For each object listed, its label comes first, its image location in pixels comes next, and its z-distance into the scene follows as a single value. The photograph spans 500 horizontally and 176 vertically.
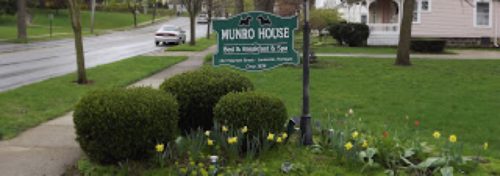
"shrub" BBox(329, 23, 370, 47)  33.41
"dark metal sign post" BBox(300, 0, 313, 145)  6.31
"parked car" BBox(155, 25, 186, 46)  38.09
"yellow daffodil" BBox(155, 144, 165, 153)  5.29
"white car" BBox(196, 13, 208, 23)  84.66
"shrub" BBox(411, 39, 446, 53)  28.77
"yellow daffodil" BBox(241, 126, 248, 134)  5.54
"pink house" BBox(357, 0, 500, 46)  34.66
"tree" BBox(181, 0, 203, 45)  34.03
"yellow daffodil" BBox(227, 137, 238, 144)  5.41
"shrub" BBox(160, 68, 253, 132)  6.71
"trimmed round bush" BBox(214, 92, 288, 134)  5.76
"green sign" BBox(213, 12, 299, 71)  6.32
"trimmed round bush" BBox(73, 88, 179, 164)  5.36
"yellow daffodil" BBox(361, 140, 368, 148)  5.73
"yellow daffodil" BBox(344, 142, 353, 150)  5.47
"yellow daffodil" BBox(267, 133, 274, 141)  5.63
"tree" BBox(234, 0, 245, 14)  31.62
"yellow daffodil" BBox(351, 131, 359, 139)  5.77
